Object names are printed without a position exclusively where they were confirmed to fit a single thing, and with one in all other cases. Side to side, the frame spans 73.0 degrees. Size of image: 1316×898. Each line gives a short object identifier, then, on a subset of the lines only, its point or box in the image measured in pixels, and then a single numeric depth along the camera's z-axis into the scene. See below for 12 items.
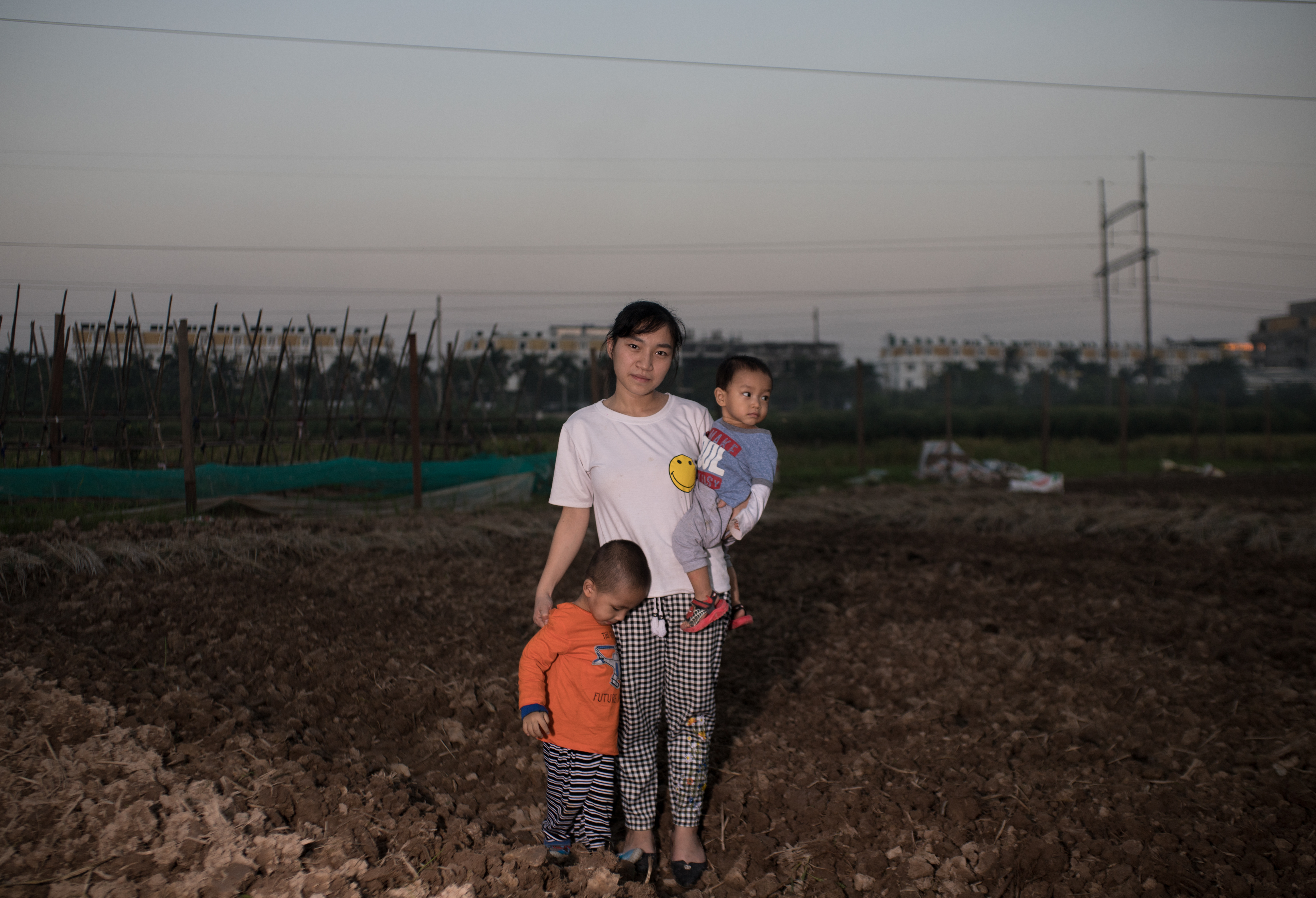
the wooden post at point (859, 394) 12.80
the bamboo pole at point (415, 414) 7.64
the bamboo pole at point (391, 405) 10.59
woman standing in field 2.16
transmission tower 30.12
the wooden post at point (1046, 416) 13.91
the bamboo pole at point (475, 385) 11.98
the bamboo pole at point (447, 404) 10.92
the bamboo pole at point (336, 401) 10.49
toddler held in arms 2.17
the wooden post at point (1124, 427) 14.70
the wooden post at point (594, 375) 9.07
